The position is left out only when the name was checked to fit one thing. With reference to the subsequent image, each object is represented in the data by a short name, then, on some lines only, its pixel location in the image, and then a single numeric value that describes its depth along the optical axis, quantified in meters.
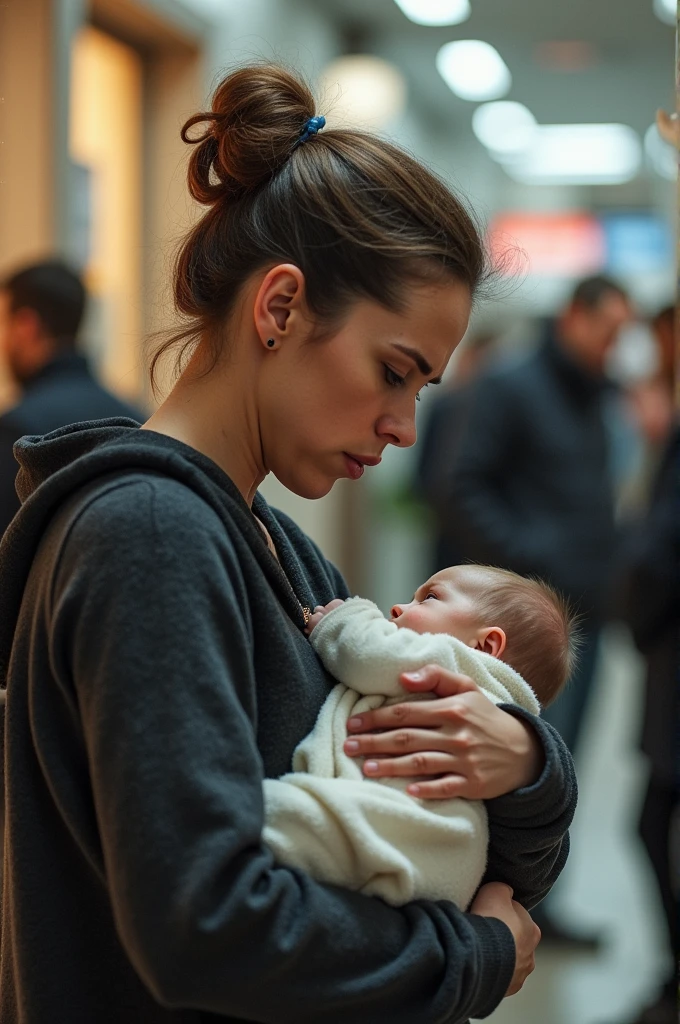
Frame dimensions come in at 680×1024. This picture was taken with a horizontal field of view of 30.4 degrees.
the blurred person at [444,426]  5.77
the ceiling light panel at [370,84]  5.87
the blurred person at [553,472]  3.85
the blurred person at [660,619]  2.83
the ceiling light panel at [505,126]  8.73
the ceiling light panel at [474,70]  7.01
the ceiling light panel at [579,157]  9.77
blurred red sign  10.99
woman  0.89
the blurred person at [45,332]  2.82
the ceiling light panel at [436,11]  6.02
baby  0.98
